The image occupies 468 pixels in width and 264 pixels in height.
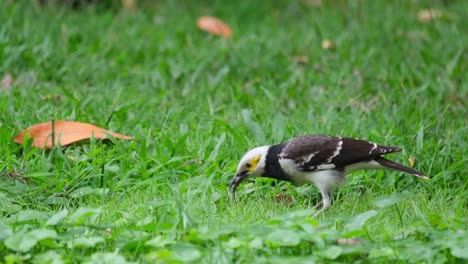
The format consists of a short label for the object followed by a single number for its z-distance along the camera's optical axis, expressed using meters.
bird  11.20
